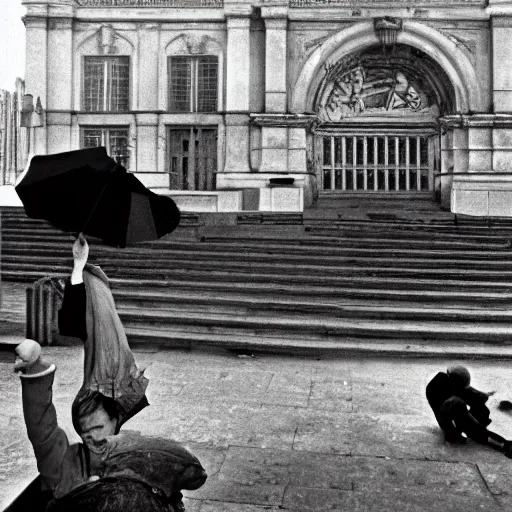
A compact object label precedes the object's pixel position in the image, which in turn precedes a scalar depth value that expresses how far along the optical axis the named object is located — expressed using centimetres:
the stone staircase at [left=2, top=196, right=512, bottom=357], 968
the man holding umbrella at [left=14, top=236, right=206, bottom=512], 174
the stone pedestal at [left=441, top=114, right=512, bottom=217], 1994
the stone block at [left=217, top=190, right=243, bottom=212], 1858
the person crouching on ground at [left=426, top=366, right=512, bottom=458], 579
